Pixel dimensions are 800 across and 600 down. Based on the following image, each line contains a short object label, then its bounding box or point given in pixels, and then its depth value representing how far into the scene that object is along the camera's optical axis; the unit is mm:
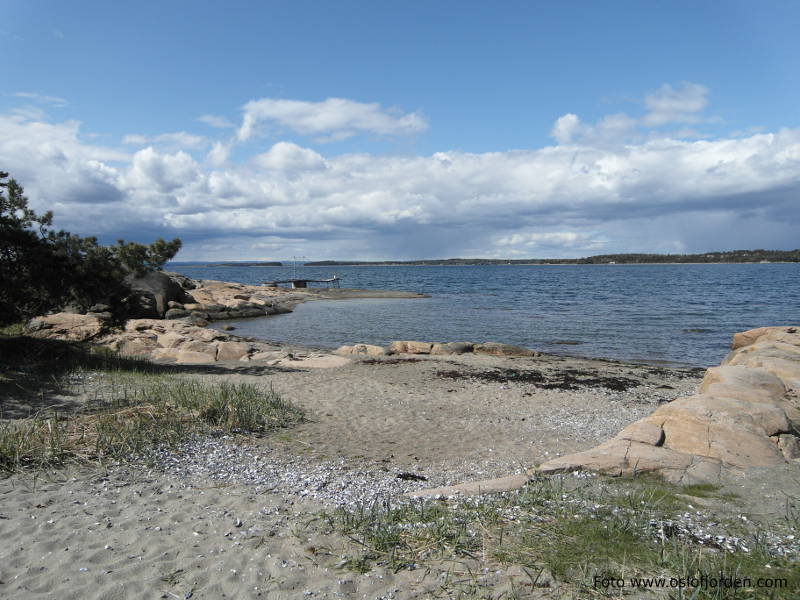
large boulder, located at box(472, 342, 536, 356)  20406
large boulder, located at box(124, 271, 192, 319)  27530
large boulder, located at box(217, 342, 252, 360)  17984
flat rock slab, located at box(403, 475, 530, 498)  5735
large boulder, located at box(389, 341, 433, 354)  20875
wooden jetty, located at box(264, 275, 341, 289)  64625
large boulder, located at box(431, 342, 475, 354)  20781
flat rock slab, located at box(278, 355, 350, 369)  16594
